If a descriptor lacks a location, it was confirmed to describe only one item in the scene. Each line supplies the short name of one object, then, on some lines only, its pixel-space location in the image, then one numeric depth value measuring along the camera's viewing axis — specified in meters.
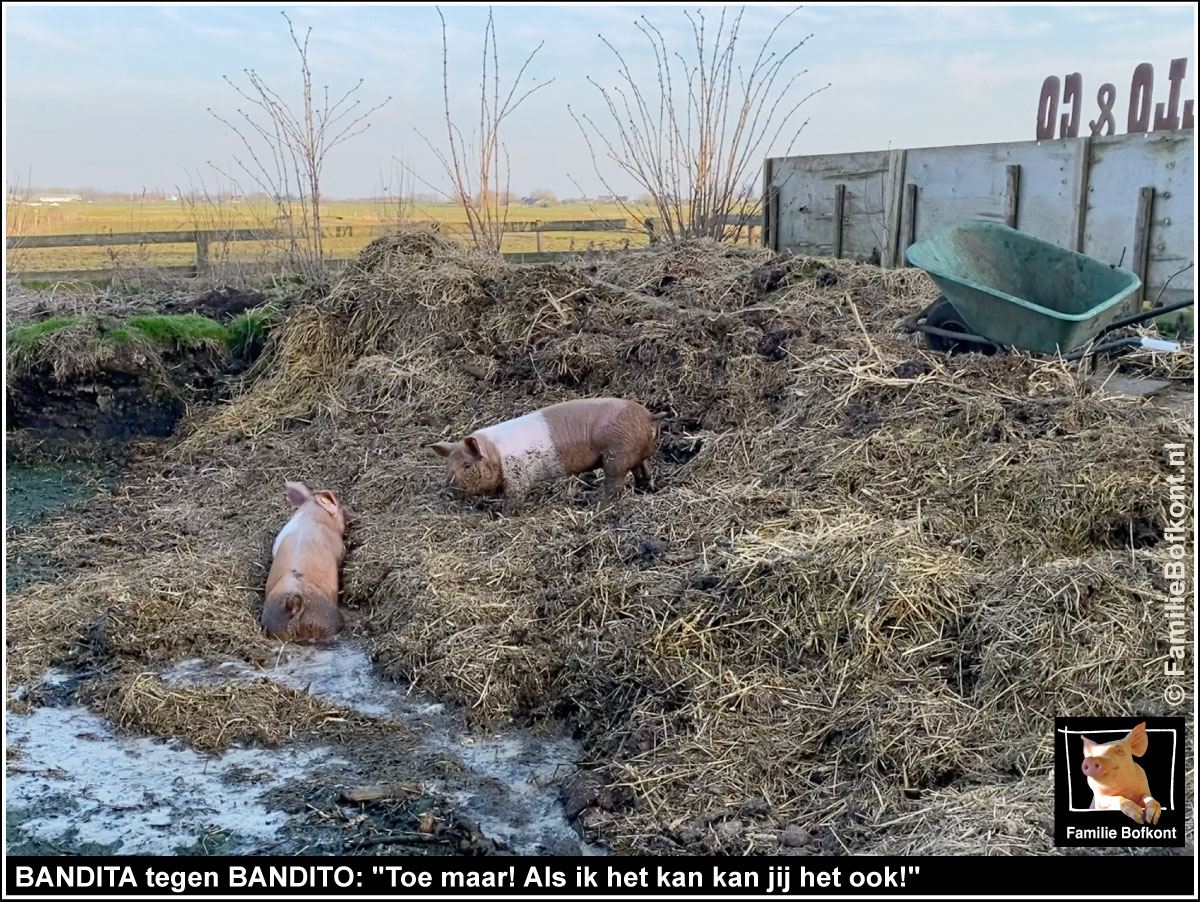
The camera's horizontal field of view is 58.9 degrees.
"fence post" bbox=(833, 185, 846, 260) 12.07
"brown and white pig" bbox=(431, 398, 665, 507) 6.64
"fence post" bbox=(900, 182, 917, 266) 11.03
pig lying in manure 5.53
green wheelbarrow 6.51
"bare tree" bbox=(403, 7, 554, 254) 12.14
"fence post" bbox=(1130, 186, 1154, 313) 8.41
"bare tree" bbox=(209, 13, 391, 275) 12.04
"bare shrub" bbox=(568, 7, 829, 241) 11.75
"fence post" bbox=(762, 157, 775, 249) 13.19
